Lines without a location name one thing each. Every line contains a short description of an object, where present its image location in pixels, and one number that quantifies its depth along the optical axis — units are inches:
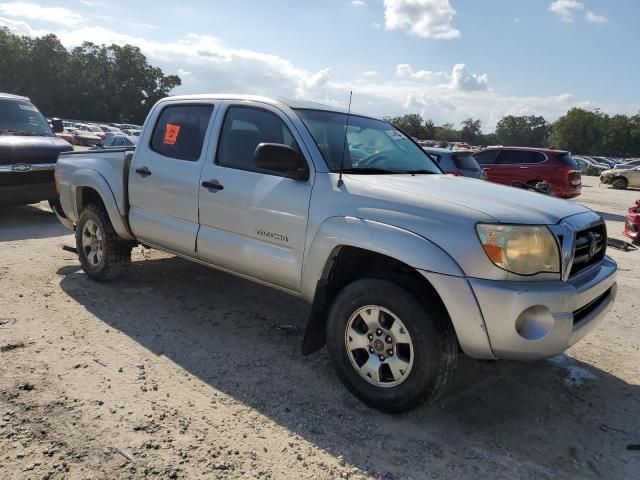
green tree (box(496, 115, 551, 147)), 4542.3
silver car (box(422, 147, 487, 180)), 443.5
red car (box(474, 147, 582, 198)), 558.6
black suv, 317.4
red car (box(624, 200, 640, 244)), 380.2
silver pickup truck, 110.1
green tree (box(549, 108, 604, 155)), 3452.3
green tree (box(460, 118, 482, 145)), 4174.5
